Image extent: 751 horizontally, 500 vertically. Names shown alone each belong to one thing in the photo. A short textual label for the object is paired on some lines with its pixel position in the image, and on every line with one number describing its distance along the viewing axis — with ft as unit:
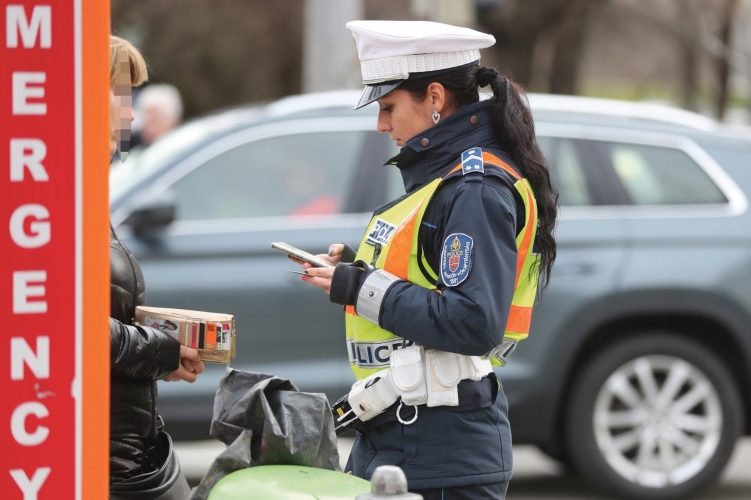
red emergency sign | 11.20
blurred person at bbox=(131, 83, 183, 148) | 61.31
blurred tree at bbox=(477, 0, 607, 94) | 130.72
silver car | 34.42
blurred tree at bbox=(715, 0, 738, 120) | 124.98
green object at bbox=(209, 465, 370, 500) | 14.55
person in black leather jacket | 17.11
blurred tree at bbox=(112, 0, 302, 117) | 129.18
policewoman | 16.12
